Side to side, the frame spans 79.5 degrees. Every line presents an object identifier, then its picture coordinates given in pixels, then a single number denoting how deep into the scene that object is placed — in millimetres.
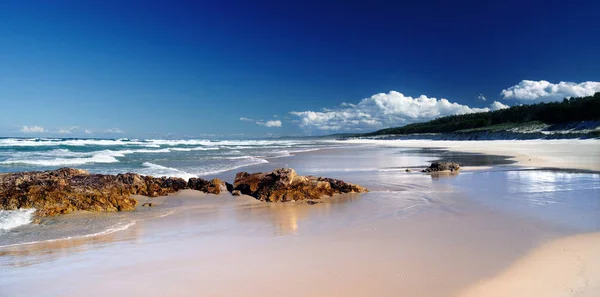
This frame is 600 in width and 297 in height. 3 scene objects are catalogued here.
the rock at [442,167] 13531
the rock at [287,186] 8500
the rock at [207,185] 9492
